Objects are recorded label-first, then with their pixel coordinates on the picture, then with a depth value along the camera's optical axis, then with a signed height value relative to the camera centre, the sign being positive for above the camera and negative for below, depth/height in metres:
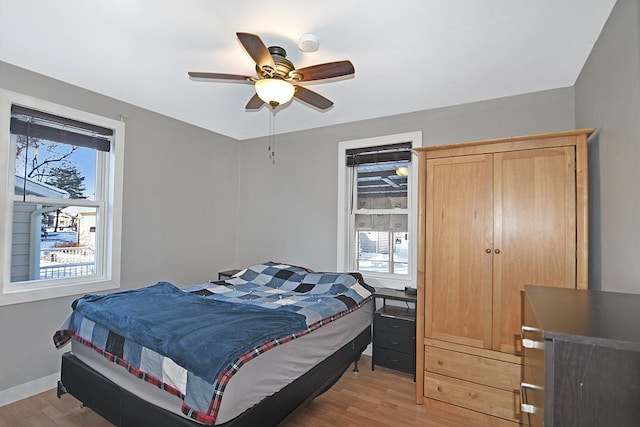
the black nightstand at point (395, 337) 2.94 -1.05
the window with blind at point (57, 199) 2.61 +0.15
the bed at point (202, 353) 1.65 -0.80
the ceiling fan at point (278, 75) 2.00 +0.94
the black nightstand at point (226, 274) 4.11 -0.69
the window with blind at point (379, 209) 3.46 +0.14
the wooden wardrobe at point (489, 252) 2.17 -0.20
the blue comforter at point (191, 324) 1.68 -0.64
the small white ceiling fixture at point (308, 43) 2.07 +1.14
